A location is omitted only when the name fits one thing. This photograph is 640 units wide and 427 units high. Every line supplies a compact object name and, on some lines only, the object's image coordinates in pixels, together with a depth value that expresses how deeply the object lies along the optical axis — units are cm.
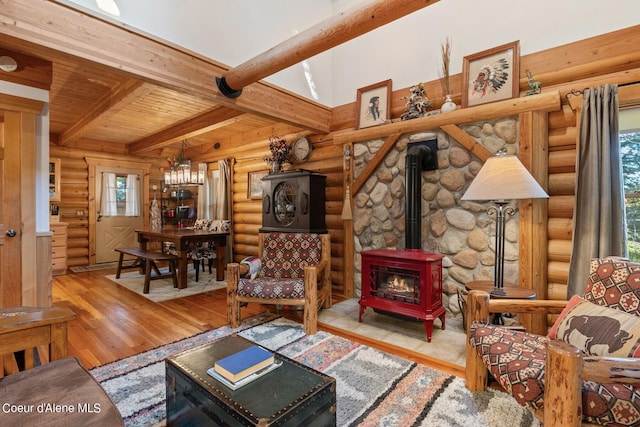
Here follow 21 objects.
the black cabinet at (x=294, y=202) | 382
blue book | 130
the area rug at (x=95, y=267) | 575
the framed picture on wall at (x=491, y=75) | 282
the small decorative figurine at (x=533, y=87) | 266
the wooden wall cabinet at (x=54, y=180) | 566
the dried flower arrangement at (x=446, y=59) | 316
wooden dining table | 422
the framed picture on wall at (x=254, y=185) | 532
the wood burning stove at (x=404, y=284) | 259
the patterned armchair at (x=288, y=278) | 282
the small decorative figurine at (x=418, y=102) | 330
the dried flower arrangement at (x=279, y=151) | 453
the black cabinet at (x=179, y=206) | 696
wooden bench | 409
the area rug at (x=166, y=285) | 399
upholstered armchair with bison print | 111
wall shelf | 255
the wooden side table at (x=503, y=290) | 214
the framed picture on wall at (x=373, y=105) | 367
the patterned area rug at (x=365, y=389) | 165
